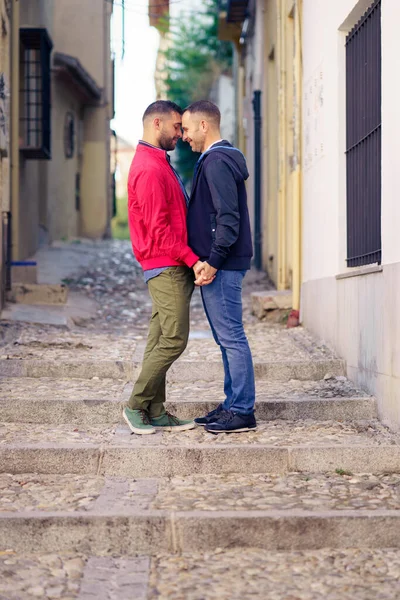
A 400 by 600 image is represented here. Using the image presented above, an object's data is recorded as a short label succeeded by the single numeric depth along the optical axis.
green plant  27.12
